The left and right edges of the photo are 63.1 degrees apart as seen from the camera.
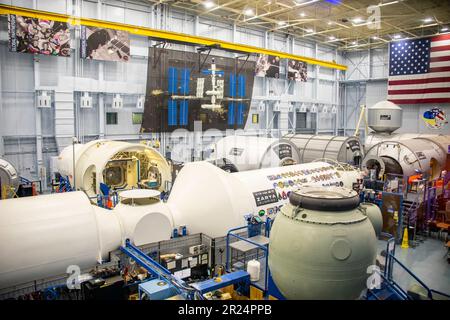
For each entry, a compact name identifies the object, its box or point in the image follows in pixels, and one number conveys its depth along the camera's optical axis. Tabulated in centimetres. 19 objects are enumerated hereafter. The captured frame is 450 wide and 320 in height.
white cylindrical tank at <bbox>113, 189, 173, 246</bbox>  748
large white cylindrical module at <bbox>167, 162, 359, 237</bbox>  806
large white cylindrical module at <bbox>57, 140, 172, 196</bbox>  1283
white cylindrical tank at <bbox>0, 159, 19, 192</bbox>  1231
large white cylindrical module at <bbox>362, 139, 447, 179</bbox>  1470
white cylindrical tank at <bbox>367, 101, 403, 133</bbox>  1922
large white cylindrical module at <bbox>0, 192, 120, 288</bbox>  607
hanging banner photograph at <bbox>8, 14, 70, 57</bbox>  1446
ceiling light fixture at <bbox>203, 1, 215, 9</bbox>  1850
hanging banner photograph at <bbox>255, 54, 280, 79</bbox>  2320
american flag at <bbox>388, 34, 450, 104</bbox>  2088
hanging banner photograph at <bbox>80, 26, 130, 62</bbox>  1630
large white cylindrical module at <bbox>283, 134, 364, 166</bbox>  1733
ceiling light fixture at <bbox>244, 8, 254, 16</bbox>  2053
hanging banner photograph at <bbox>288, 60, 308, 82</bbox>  2594
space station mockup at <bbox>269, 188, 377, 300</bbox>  441
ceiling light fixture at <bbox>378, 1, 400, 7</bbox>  1779
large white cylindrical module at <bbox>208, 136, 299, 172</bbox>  1497
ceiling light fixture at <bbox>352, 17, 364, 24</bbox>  2204
